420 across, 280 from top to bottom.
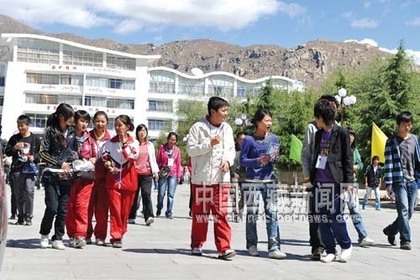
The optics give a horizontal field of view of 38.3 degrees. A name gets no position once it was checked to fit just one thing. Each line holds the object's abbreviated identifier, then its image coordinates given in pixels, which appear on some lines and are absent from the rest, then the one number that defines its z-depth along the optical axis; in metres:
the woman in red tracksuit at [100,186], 7.86
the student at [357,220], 8.06
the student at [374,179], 18.53
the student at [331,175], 6.86
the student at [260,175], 7.23
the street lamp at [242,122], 27.99
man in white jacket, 7.02
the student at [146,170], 10.95
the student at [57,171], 7.16
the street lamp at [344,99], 21.06
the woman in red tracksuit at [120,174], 7.68
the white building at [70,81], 69.00
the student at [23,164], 9.66
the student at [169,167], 12.89
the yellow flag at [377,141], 20.97
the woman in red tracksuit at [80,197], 7.44
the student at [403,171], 8.35
